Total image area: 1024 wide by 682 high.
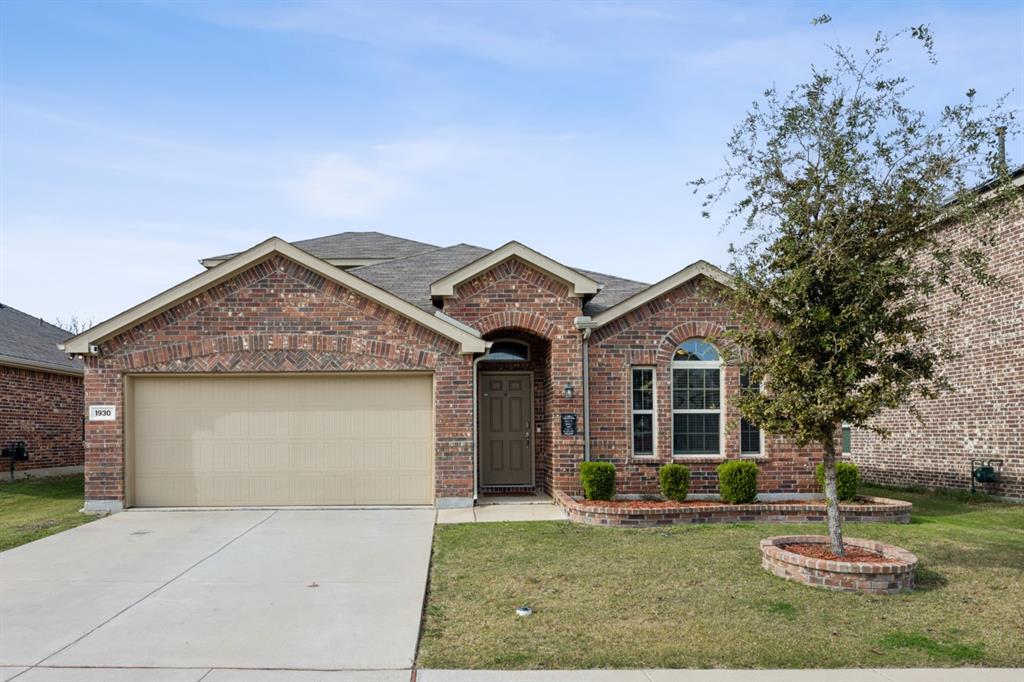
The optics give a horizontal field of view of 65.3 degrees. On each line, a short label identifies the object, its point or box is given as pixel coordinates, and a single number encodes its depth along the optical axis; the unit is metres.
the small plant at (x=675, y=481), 13.02
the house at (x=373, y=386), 13.12
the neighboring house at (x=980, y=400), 14.45
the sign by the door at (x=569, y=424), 13.72
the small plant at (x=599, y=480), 12.88
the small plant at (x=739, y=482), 12.83
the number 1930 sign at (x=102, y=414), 12.91
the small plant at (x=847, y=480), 12.88
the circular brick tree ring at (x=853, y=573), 7.76
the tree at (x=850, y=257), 8.31
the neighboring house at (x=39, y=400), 18.36
